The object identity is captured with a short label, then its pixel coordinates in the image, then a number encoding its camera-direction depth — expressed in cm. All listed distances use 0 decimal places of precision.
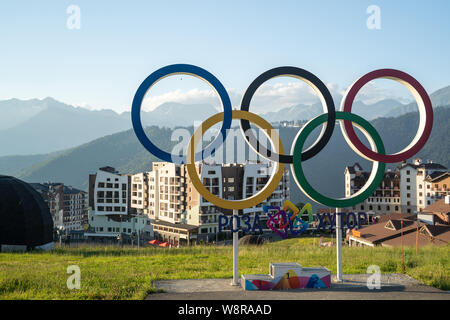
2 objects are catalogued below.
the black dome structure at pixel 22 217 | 2789
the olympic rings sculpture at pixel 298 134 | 1345
